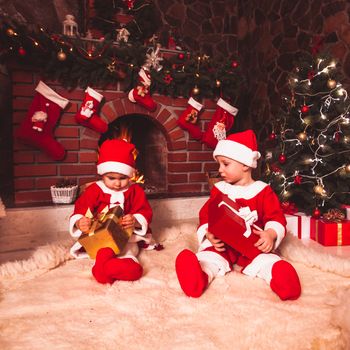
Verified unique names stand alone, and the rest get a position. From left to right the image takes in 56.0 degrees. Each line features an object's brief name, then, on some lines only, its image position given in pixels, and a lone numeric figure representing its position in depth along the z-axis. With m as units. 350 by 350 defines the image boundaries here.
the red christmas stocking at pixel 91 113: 2.54
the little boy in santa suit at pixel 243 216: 1.46
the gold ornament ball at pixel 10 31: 2.22
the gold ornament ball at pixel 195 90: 2.89
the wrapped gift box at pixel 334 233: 2.06
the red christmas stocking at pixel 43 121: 2.41
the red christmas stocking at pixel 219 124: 2.96
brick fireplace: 2.50
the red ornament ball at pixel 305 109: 2.15
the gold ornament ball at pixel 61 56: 2.37
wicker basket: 2.43
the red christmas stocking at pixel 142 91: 2.70
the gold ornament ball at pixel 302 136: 2.15
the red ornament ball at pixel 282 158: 2.22
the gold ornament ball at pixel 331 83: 2.08
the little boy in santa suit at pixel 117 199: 1.66
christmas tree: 2.10
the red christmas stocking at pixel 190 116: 2.92
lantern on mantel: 2.68
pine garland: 2.32
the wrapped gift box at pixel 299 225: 2.20
